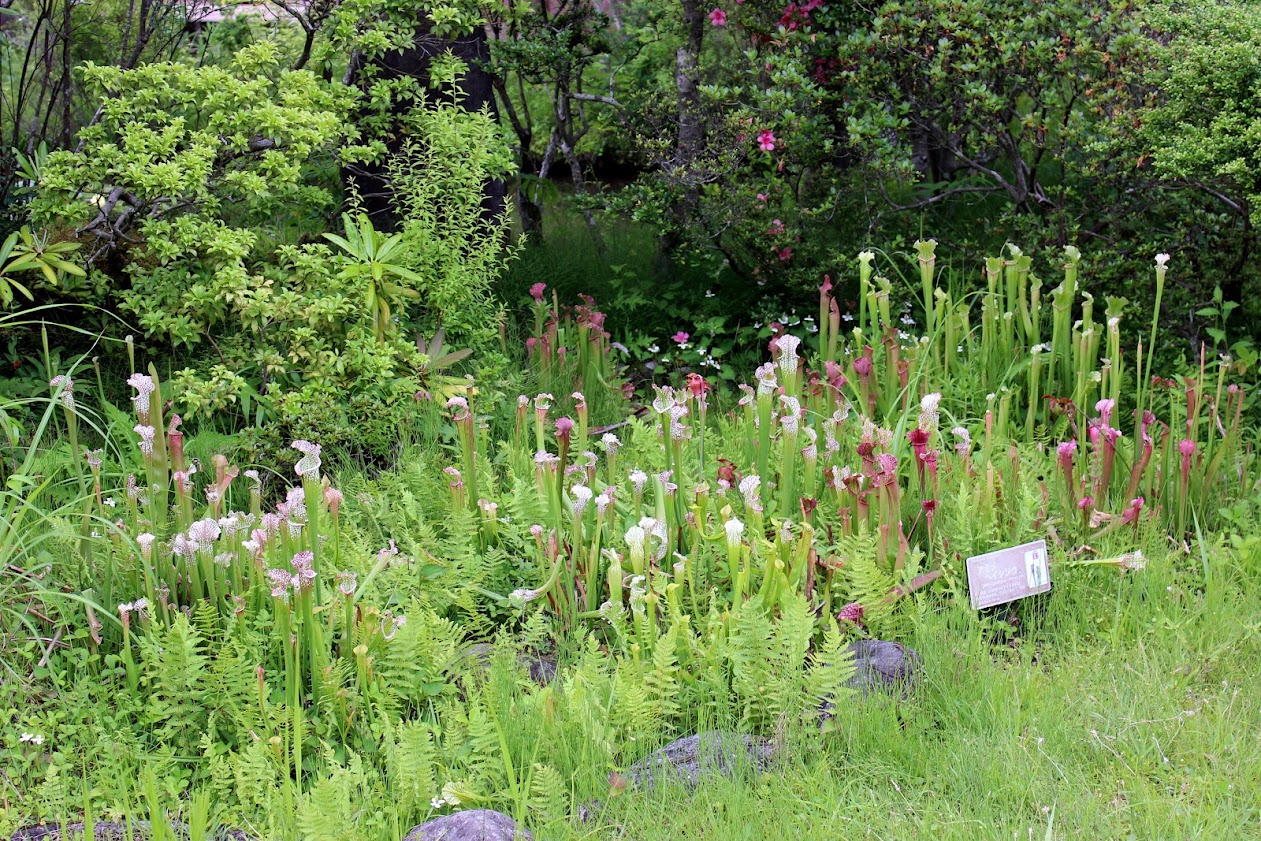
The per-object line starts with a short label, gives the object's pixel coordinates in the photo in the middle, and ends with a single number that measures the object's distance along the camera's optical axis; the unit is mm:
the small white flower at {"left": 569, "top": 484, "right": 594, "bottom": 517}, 2883
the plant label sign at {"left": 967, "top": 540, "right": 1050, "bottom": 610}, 3062
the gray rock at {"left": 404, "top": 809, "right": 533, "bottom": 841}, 2273
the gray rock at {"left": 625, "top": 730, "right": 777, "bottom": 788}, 2545
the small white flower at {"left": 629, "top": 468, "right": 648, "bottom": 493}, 2959
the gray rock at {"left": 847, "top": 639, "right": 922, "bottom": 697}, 2830
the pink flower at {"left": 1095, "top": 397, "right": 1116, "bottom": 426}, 3387
